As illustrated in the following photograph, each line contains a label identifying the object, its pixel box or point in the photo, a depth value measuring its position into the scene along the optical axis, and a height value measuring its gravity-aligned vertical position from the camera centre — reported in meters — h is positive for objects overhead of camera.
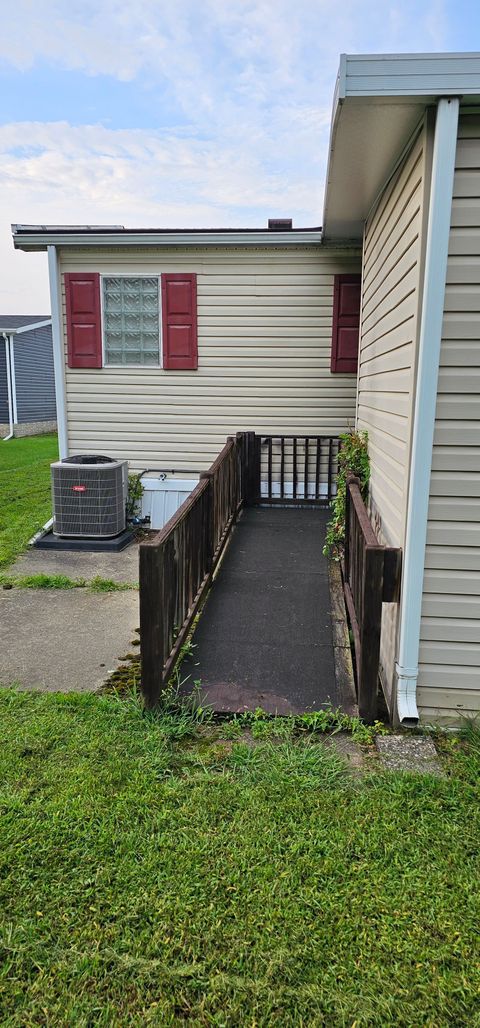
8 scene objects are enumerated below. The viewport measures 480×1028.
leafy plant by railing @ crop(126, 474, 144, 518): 7.42 -1.26
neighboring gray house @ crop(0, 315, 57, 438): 18.78 +0.21
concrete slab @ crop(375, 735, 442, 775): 2.55 -1.49
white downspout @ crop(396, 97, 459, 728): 2.49 -0.05
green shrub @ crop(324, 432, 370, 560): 5.00 -0.68
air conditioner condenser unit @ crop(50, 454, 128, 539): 6.68 -1.19
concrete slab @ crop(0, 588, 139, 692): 3.53 -1.62
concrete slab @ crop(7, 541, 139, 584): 5.73 -1.69
